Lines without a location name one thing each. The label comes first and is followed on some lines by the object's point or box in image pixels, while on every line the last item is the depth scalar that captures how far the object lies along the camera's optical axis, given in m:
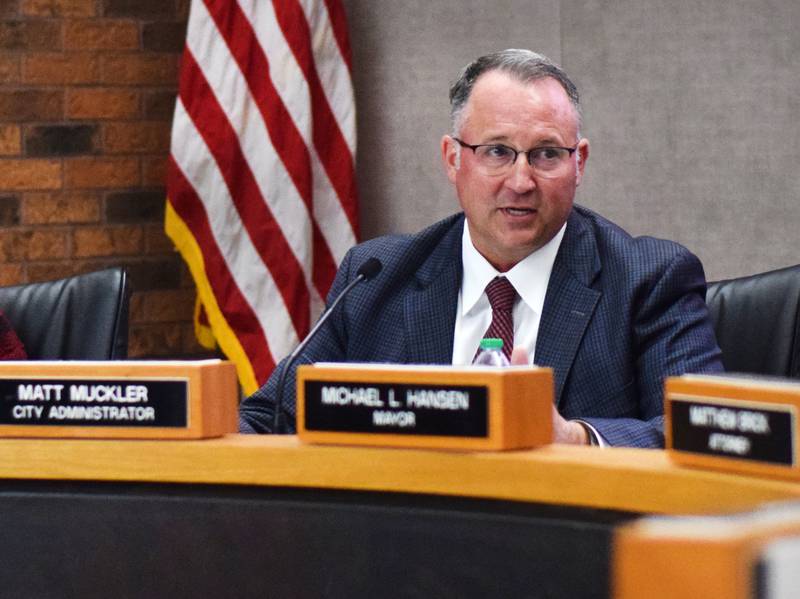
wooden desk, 3.11
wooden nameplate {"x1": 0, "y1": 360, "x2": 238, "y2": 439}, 3.29
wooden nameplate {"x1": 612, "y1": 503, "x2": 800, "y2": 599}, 1.52
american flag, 5.43
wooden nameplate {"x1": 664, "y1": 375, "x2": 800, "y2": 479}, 2.94
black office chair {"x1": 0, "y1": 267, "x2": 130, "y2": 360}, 4.60
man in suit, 4.02
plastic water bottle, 3.55
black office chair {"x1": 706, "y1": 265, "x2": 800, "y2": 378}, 4.14
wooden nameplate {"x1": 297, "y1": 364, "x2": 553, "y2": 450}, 3.18
